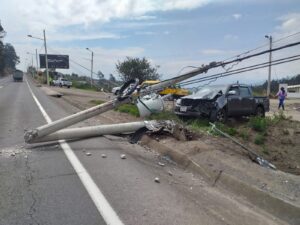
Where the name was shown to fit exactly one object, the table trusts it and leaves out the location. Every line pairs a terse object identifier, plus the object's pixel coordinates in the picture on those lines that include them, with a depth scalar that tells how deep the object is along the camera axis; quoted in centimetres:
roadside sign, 5603
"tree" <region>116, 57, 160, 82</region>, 4141
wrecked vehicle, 826
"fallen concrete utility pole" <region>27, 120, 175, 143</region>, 561
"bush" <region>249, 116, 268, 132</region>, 671
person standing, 1428
